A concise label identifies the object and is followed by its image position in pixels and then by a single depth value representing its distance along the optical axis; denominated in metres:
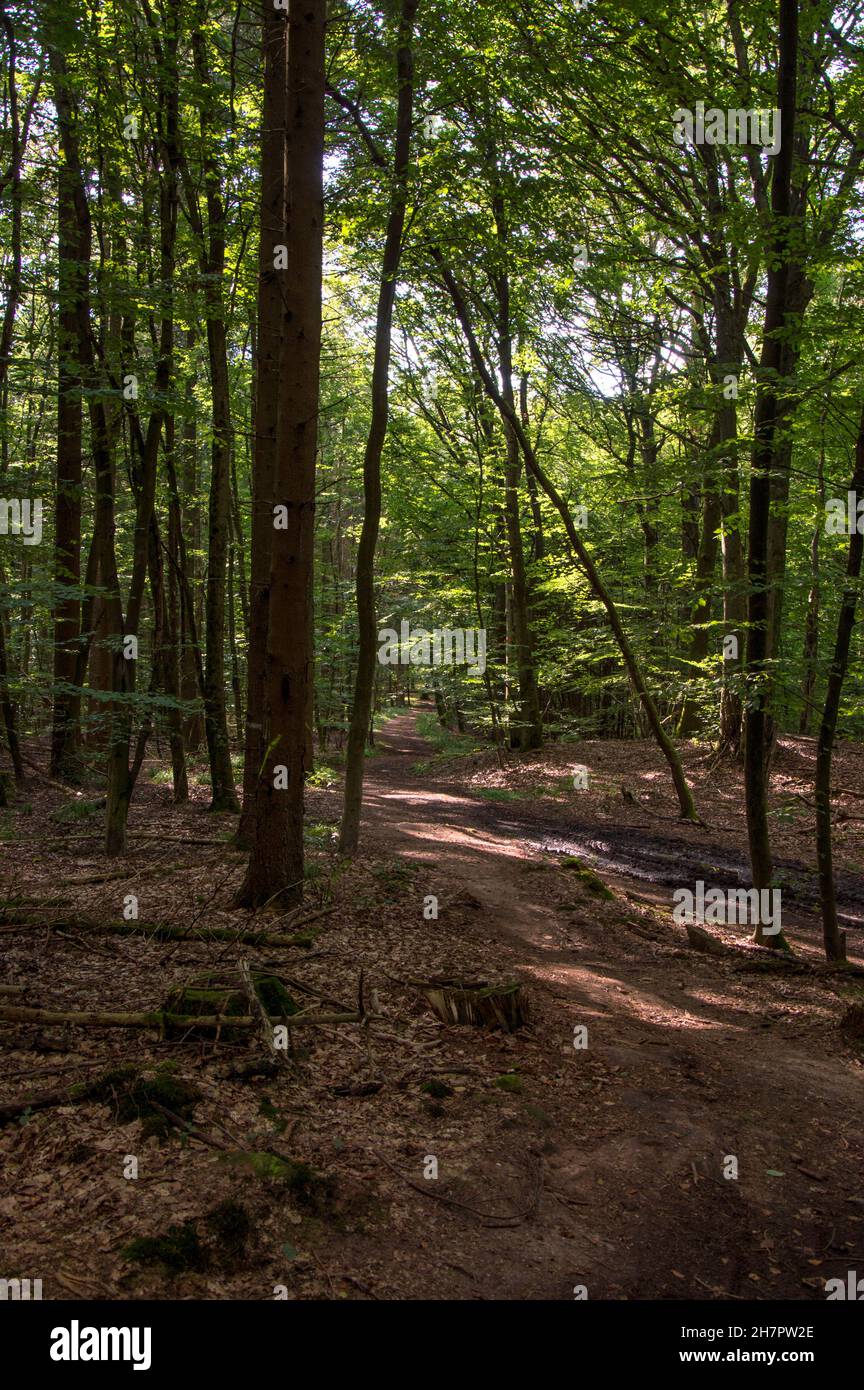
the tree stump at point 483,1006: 6.11
